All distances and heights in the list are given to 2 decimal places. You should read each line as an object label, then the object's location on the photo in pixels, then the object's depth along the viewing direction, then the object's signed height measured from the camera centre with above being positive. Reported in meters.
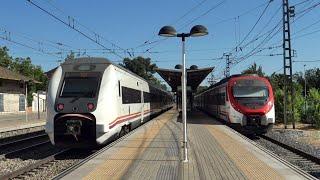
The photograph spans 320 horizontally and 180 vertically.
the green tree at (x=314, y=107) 15.65 -0.50
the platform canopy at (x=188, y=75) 17.78 +1.74
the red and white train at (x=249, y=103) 12.84 -0.19
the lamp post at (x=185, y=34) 6.69 +1.61
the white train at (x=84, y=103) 8.42 -0.10
